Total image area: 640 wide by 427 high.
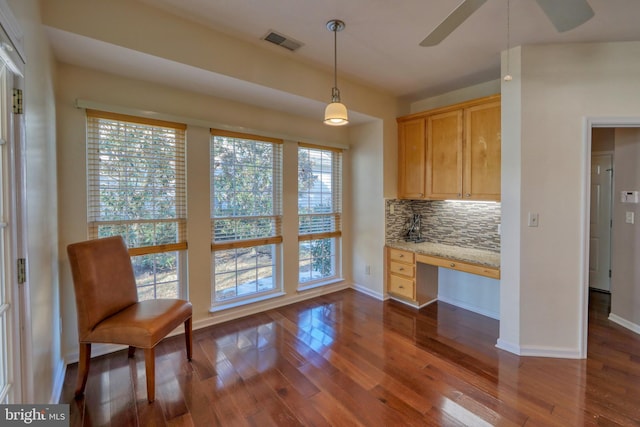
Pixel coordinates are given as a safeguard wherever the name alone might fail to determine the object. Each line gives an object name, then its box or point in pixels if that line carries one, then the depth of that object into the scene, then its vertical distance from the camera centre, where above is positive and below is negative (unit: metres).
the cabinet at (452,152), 3.00 +0.65
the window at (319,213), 3.88 -0.07
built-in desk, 3.17 -0.69
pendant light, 2.05 +0.71
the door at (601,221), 3.99 -0.22
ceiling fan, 1.42 +1.02
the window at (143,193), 2.48 +0.16
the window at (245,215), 3.17 -0.08
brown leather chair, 1.96 -0.78
